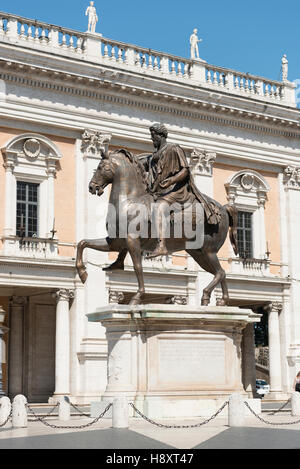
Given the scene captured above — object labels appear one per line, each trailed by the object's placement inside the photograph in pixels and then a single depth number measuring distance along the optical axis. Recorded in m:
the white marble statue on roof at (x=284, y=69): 35.53
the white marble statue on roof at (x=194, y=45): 32.69
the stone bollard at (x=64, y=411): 15.85
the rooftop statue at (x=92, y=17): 30.02
